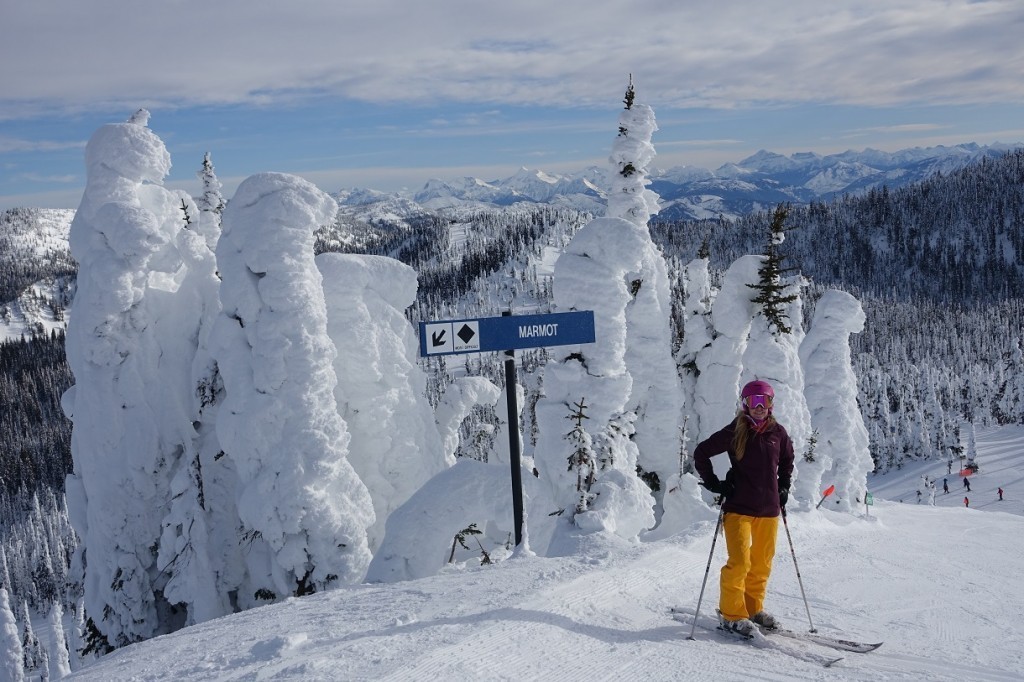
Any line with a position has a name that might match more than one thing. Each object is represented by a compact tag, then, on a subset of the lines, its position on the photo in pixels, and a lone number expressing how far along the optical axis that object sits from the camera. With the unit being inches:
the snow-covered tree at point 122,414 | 515.5
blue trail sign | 242.7
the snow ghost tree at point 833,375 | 804.0
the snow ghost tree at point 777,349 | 631.8
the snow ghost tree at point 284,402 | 457.4
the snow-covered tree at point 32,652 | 2342.5
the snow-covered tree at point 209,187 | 1026.1
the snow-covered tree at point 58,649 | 1979.6
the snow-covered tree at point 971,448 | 2746.1
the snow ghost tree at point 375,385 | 563.8
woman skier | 199.3
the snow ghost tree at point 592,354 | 530.0
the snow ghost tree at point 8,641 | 1464.1
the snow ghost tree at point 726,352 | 678.5
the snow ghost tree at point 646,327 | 682.8
